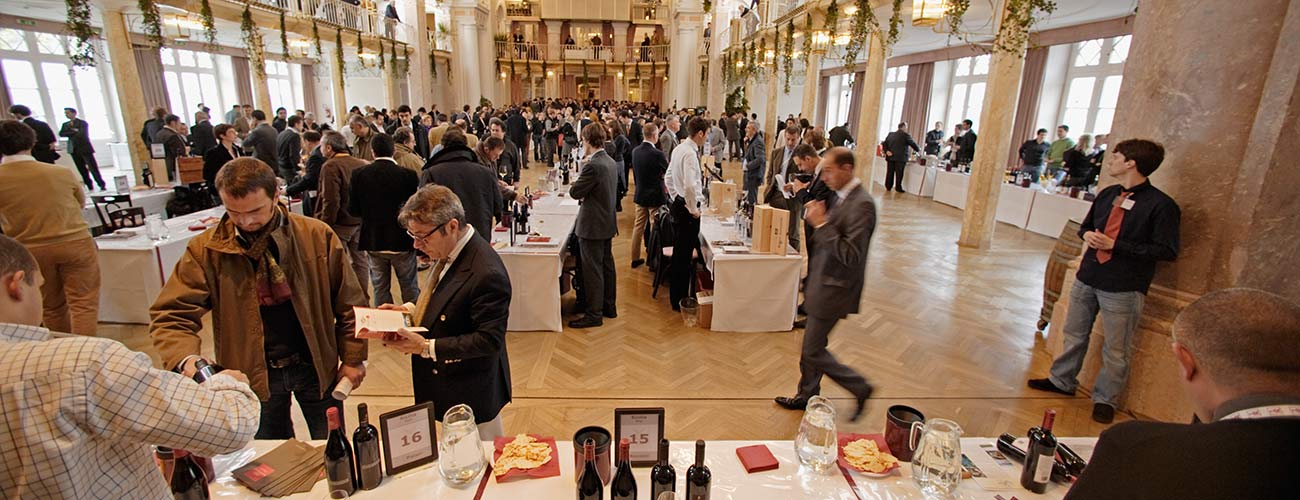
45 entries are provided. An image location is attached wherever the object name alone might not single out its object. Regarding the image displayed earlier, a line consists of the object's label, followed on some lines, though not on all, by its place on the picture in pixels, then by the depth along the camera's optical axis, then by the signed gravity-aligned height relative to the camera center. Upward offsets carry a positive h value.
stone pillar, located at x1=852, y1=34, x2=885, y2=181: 9.16 +0.18
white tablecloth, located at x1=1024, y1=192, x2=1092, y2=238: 7.17 -1.09
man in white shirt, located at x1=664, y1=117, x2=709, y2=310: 4.69 -0.69
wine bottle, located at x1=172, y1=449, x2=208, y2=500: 1.42 -0.91
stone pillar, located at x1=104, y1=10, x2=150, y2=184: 8.18 +0.33
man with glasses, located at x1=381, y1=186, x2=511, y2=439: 1.91 -0.66
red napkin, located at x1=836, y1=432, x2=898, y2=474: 1.80 -0.99
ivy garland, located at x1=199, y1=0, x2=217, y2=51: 8.06 +1.11
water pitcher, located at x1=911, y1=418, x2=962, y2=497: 1.56 -0.89
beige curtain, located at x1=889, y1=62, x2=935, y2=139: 14.63 +0.65
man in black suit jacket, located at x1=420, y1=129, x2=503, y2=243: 3.79 -0.43
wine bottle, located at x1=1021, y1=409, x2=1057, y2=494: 1.59 -0.91
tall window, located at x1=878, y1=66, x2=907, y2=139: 16.98 +0.71
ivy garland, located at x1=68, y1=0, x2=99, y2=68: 6.12 +0.77
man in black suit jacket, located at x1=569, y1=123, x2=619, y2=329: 4.32 -0.78
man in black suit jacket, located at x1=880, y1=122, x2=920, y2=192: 11.19 -0.59
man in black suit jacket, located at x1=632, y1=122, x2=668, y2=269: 5.42 -0.53
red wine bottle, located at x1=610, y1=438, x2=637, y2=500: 1.46 -0.92
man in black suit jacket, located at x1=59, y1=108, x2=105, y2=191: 8.62 -0.64
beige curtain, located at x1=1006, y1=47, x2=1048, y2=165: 10.83 +0.56
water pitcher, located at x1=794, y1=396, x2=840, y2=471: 1.67 -0.90
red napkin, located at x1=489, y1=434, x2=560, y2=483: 1.65 -1.01
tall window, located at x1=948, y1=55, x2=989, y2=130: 12.91 +0.78
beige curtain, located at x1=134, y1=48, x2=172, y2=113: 13.17 +0.55
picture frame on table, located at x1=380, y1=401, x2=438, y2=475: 1.61 -0.92
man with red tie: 2.90 -0.65
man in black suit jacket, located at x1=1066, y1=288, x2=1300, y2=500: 0.91 -0.48
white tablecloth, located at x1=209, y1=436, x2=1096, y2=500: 1.60 -1.02
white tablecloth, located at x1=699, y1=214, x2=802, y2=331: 4.21 -1.27
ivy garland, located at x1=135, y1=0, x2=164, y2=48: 7.04 +1.00
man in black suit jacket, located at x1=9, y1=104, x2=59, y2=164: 5.39 -0.42
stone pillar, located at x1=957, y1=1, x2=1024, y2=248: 6.57 -0.30
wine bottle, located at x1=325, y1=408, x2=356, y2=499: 1.53 -0.93
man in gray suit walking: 2.76 -0.69
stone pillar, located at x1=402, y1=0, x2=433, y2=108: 17.98 +1.62
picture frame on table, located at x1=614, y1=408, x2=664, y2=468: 1.63 -0.88
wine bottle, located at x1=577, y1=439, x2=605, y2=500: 1.47 -0.91
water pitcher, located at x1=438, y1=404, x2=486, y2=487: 1.57 -0.91
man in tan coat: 1.82 -0.64
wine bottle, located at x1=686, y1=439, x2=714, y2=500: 1.43 -0.88
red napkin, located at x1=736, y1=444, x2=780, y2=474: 1.71 -1.00
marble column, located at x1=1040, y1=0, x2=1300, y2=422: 2.58 -0.06
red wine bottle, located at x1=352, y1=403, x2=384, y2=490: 1.55 -0.92
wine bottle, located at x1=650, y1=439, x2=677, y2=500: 1.45 -0.89
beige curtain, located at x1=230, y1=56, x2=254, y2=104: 16.08 +0.71
